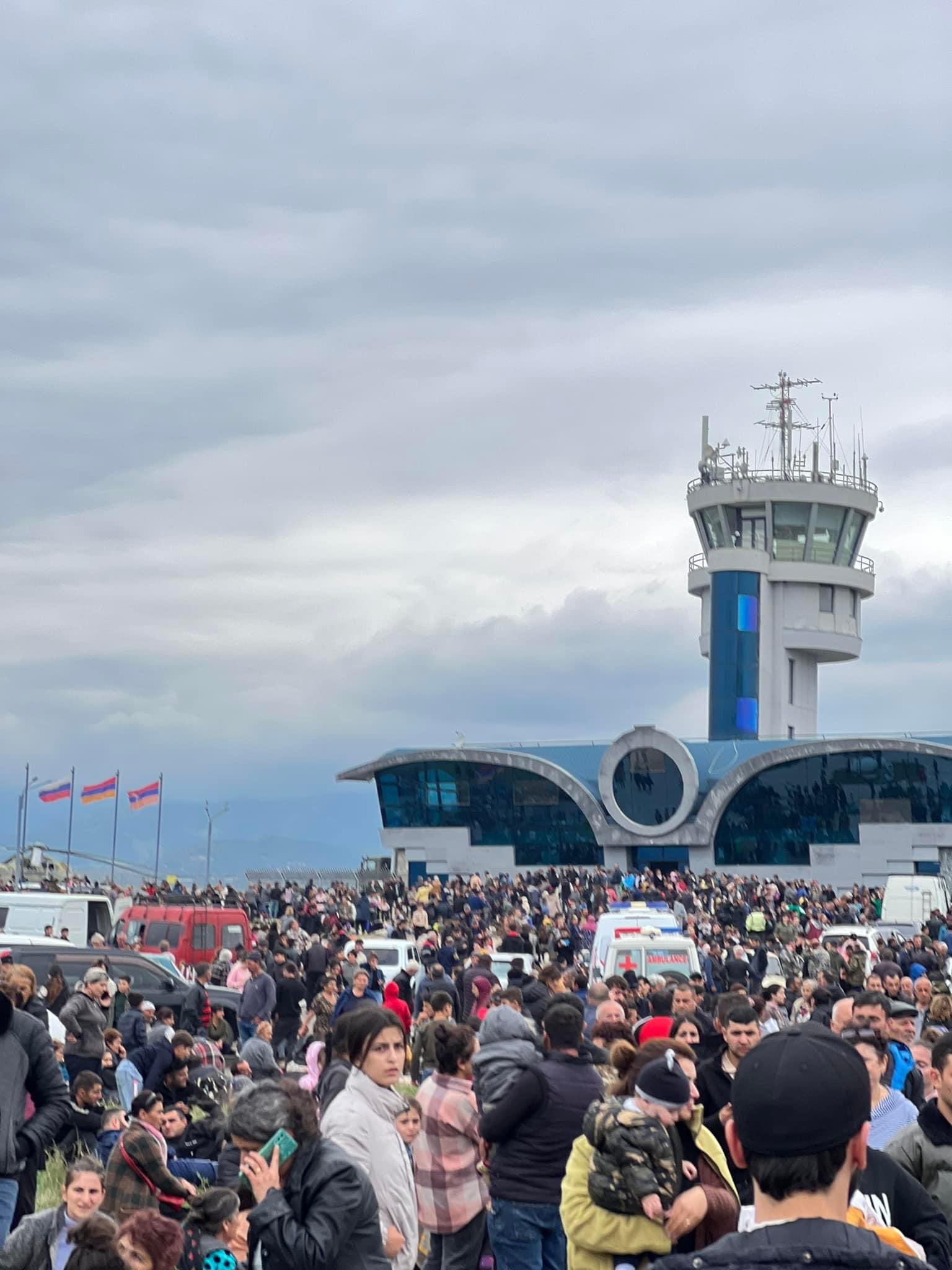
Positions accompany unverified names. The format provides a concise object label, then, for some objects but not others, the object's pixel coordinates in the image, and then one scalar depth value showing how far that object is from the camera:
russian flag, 69.38
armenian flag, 71.19
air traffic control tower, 76.75
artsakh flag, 73.38
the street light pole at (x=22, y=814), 64.15
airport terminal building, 67.50
